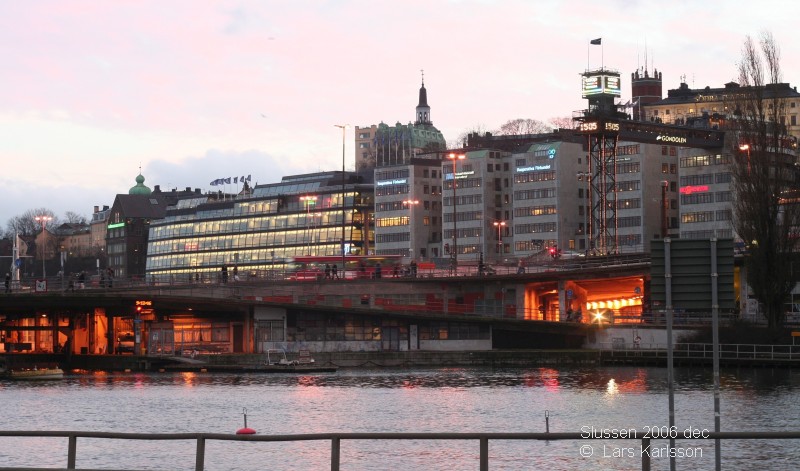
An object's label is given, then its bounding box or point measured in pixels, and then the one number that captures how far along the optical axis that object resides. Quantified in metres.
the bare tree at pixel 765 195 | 113.88
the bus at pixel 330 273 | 150.88
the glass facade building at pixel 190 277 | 143.88
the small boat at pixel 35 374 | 117.19
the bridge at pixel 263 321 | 131.62
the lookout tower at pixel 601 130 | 179.12
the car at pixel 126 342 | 136.00
